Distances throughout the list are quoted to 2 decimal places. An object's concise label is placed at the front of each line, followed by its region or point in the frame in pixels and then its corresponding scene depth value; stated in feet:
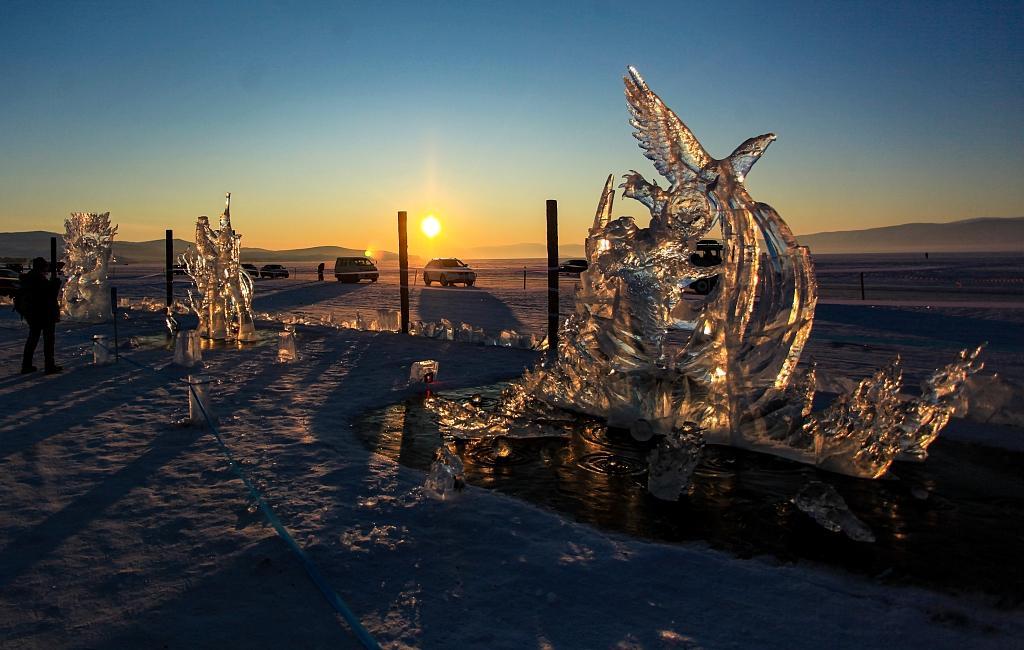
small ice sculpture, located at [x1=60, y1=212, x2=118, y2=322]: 53.11
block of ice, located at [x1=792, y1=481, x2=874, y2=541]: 13.89
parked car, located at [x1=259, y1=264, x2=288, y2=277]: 144.46
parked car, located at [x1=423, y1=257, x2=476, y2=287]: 112.68
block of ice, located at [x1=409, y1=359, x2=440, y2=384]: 28.09
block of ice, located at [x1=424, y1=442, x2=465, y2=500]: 15.75
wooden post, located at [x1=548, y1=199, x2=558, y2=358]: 37.36
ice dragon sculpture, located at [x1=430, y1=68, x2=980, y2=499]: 18.25
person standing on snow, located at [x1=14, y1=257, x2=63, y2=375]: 30.50
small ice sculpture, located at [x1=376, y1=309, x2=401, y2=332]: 48.32
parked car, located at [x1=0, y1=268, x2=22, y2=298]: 83.99
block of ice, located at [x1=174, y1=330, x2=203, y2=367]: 32.71
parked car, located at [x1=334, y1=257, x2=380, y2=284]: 125.59
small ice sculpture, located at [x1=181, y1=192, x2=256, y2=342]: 41.73
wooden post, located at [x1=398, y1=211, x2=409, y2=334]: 45.55
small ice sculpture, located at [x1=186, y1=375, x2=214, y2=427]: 21.56
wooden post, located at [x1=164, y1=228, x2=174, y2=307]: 58.03
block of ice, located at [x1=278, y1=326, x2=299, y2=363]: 33.96
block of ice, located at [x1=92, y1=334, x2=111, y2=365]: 32.73
